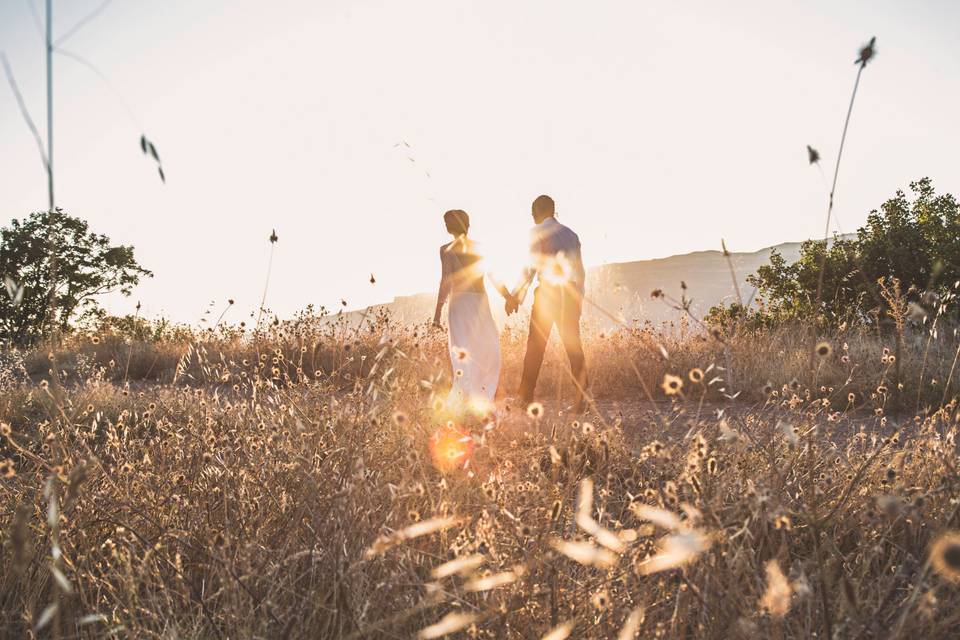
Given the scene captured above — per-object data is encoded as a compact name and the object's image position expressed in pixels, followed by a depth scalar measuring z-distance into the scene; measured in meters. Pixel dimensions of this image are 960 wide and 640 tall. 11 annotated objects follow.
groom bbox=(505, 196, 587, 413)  6.18
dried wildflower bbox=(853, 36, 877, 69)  1.59
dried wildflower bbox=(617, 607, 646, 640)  1.17
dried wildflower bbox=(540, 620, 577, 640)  1.29
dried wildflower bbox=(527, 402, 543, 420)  1.85
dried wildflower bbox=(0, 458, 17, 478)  1.54
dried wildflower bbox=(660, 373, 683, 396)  1.51
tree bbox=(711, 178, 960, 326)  10.33
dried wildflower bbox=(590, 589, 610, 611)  1.26
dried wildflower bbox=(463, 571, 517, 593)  1.26
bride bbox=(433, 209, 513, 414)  6.29
